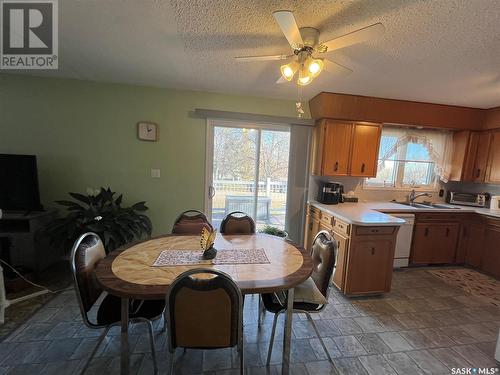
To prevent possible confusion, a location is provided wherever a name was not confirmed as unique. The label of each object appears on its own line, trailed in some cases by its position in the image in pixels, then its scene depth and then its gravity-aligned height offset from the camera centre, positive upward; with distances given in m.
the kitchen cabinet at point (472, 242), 3.22 -0.84
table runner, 1.54 -0.64
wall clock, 3.00 +0.45
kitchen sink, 3.33 -0.37
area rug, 2.61 -1.26
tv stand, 2.47 -0.86
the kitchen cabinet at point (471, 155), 3.43 +0.44
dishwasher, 3.08 -0.85
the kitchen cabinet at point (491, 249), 3.04 -0.88
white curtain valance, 3.55 +0.59
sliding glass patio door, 3.26 +0.01
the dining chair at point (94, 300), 1.35 -0.87
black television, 2.50 -0.29
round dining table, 1.25 -0.65
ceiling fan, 1.26 +0.82
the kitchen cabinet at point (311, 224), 3.16 -0.72
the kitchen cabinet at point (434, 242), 3.20 -0.86
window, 3.56 +0.37
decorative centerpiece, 1.61 -0.55
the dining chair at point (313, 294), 1.58 -0.84
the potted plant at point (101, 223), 2.49 -0.69
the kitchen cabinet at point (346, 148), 3.11 +0.39
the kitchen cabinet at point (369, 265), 2.41 -0.94
